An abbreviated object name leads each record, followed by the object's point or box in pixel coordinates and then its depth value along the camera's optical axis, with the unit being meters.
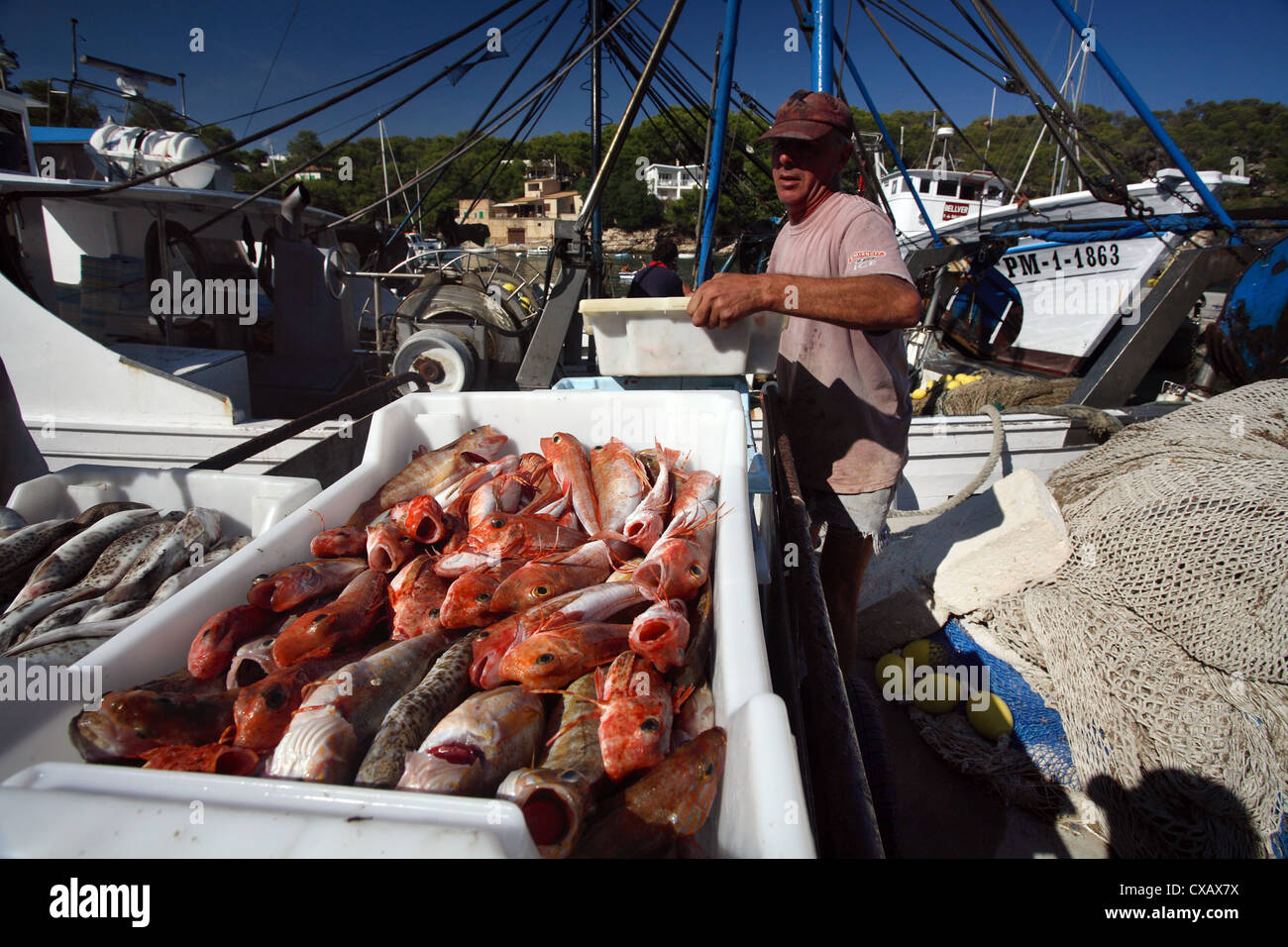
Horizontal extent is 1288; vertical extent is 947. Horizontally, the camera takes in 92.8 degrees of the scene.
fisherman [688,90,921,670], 2.24
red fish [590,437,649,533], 2.27
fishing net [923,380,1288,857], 2.91
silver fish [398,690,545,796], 1.28
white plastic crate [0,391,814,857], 0.86
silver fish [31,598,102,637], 2.14
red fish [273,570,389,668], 1.64
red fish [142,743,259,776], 1.20
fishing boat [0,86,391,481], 5.27
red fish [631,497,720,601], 1.79
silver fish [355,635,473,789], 1.34
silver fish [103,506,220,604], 2.36
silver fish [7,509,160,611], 2.42
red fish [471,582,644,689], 1.69
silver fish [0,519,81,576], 2.54
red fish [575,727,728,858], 1.21
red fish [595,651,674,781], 1.36
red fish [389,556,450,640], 1.86
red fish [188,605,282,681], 1.58
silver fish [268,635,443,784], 1.28
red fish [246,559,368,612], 1.78
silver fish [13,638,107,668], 1.75
